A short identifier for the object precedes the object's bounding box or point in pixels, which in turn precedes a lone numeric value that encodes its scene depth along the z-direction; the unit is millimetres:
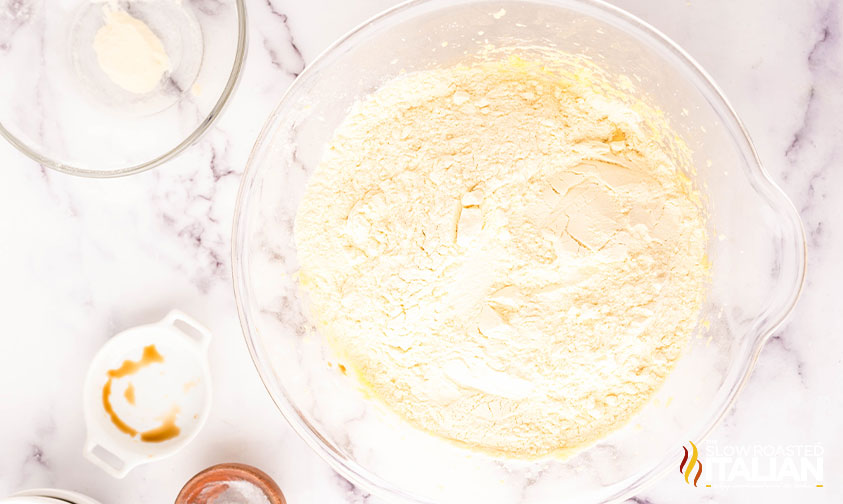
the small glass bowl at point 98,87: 616
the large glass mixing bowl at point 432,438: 582
